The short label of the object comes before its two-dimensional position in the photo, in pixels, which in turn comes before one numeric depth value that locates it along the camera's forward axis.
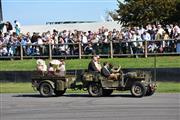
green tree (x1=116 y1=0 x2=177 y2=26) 55.22
